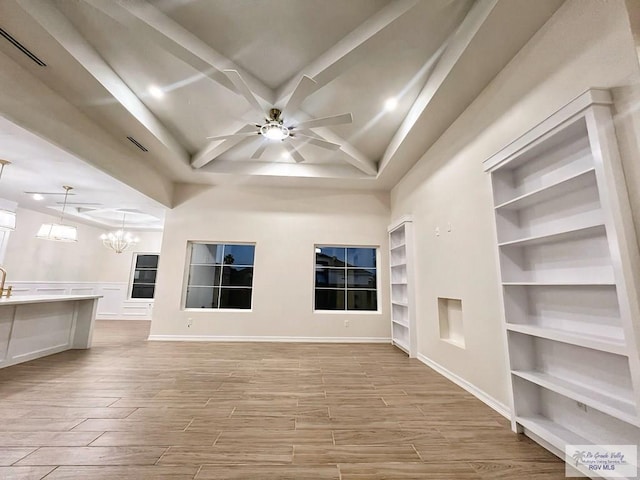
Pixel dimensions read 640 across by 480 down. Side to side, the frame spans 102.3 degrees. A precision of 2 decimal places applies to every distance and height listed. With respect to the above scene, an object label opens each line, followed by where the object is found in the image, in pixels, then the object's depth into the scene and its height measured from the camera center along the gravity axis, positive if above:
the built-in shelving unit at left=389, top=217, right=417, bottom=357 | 4.11 -0.06
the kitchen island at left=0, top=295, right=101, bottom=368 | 3.12 -0.64
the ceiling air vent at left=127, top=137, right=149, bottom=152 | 3.60 +1.96
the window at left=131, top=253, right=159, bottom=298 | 7.82 +0.20
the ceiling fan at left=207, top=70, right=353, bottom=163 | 2.39 +1.81
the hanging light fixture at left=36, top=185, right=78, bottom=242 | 4.42 +0.82
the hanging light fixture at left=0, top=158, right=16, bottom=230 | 3.48 +0.81
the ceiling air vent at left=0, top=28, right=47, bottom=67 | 2.04 +1.93
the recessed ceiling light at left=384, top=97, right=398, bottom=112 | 3.24 +2.28
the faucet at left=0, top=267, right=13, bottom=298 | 3.10 -0.08
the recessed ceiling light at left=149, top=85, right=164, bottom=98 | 3.04 +2.25
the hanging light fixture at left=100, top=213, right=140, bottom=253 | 6.53 +1.01
